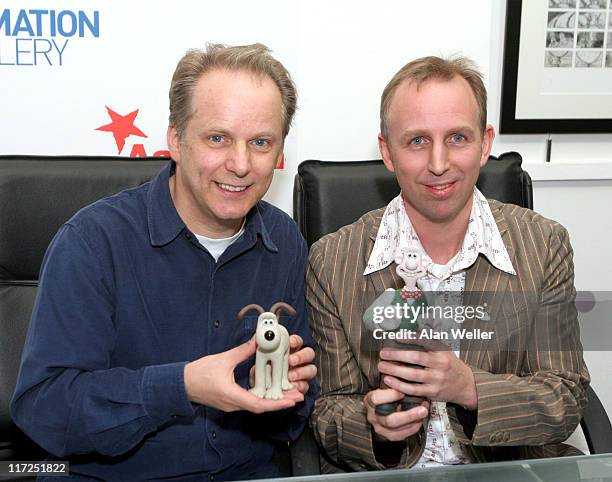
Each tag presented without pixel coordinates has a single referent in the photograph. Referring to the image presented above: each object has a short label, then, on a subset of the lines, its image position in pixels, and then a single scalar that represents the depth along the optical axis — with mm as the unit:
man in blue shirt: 1230
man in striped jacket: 1387
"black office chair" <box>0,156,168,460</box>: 1565
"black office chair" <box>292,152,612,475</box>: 1729
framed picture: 2111
